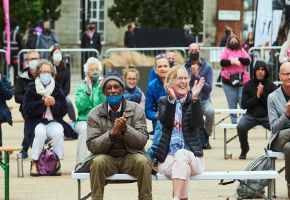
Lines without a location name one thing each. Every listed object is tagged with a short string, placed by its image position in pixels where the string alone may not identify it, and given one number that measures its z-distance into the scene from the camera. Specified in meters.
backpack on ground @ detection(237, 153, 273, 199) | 14.15
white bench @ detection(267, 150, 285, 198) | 14.23
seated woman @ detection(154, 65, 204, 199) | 12.89
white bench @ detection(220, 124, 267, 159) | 18.86
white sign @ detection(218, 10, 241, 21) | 51.84
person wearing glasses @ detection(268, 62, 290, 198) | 14.15
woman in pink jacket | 22.38
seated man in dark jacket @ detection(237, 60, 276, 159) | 18.03
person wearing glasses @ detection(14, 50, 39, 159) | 18.48
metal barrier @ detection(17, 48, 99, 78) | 31.16
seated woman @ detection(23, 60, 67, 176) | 16.72
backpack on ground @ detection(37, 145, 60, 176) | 16.72
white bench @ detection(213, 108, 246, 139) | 20.33
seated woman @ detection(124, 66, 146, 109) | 17.28
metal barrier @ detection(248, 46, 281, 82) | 27.59
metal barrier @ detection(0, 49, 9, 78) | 31.28
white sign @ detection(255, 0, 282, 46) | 26.17
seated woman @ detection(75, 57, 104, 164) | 16.75
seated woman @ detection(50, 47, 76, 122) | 20.47
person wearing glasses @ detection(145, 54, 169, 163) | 16.62
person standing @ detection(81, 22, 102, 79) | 37.94
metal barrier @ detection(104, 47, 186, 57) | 30.91
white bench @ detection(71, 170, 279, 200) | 12.99
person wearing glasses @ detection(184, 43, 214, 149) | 19.81
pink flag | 29.17
